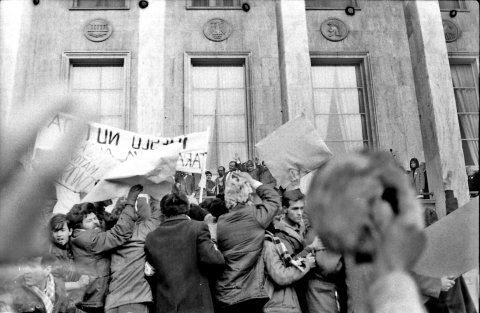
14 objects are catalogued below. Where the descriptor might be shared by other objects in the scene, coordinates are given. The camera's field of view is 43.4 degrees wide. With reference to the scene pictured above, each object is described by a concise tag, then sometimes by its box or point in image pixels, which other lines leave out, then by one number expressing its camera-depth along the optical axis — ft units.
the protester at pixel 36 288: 4.09
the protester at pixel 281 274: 17.48
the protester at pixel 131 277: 18.08
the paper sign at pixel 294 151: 25.46
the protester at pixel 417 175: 44.75
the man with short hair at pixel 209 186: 41.24
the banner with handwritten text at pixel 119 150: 22.24
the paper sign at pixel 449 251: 8.12
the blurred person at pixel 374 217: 3.87
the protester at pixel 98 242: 18.01
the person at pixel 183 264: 16.94
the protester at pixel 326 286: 17.31
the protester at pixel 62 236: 16.27
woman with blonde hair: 17.56
